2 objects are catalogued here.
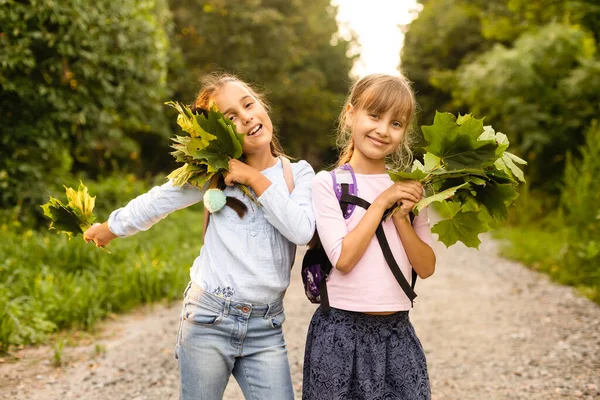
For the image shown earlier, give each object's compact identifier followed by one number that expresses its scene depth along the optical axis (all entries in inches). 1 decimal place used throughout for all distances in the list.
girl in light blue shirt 82.7
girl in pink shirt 80.7
